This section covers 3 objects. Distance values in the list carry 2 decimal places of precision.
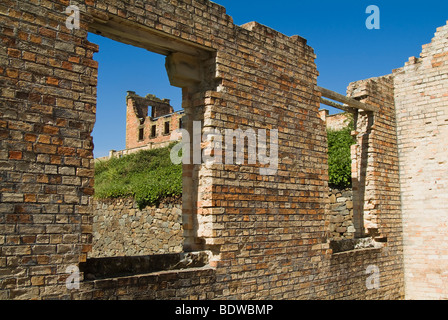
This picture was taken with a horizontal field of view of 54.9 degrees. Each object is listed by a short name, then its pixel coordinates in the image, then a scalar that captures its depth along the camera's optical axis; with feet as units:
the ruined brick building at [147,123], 87.33
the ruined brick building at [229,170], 12.91
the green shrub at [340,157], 35.50
